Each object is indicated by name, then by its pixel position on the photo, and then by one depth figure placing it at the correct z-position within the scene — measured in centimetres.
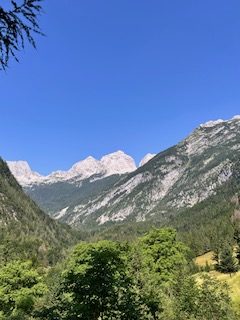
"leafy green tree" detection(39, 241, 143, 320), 1585
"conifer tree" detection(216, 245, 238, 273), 8101
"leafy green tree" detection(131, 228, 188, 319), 4319
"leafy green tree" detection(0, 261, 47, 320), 4066
